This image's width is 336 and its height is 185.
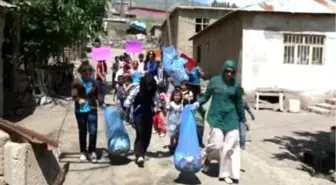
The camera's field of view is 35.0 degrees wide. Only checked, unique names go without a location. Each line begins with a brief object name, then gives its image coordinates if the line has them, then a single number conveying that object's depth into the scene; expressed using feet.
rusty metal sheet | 17.60
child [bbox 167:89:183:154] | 28.45
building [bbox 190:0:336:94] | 61.87
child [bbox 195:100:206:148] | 29.54
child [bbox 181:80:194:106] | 29.30
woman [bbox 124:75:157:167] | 26.16
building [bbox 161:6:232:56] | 116.37
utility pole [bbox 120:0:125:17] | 211.00
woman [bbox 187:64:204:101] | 32.14
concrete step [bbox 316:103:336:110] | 60.03
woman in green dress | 23.84
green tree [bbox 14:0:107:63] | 52.11
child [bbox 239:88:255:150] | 29.55
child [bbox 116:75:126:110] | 40.02
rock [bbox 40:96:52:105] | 51.12
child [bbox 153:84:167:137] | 34.78
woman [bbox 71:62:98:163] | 26.27
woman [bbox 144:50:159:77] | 40.32
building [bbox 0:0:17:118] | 41.60
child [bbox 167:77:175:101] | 35.05
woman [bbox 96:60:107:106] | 47.75
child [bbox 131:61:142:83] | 33.06
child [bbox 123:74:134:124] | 35.99
